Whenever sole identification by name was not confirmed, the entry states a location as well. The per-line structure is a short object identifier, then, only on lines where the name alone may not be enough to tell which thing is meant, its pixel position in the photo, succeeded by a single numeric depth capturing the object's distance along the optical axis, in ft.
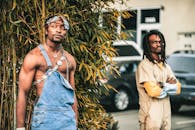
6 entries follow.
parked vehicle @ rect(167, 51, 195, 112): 46.32
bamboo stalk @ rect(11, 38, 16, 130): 18.45
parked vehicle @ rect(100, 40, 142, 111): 49.26
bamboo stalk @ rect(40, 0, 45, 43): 18.39
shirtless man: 15.78
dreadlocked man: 20.81
